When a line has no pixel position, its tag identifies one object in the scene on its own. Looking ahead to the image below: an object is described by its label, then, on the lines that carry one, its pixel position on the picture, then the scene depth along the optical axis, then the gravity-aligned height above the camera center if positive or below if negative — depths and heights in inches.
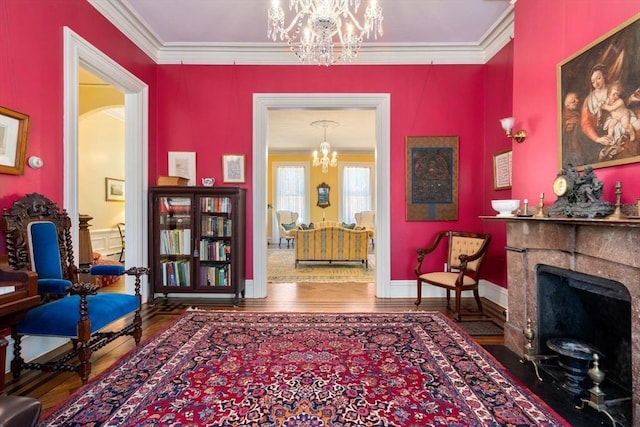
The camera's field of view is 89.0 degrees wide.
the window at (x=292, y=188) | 423.5 +31.6
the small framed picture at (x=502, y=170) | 143.4 +19.3
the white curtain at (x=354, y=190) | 422.6 +28.9
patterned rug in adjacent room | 210.5 -43.1
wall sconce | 111.3 +28.0
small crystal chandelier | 288.2 +65.3
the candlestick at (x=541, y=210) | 92.2 +0.6
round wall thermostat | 97.6 +15.4
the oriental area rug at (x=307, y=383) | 69.4 -43.4
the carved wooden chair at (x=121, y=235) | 261.8 -19.2
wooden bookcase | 157.1 -14.0
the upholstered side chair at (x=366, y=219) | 399.2 -8.4
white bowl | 105.2 +1.9
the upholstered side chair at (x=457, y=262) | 134.3 -23.1
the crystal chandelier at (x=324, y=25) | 92.4 +55.0
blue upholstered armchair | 83.4 -20.7
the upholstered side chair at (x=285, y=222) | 400.5 -12.2
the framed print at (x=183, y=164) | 170.7 +25.4
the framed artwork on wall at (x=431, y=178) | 169.0 +17.7
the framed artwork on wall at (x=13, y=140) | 88.7 +20.3
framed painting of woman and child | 71.6 +27.2
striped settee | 248.8 -24.5
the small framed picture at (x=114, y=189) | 257.4 +18.9
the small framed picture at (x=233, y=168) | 169.6 +23.2
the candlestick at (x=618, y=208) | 68.1 +0.8
